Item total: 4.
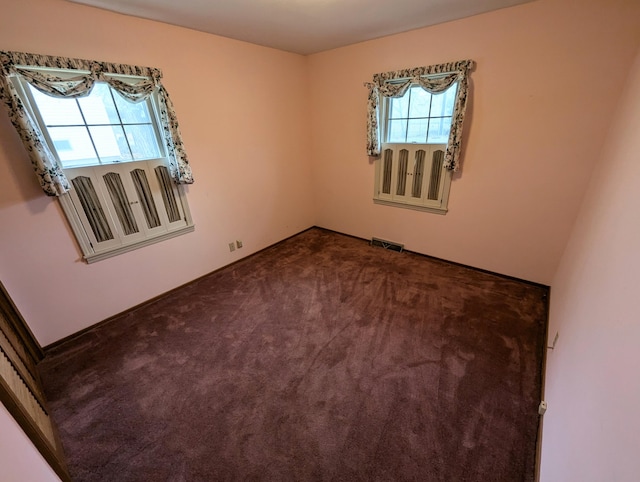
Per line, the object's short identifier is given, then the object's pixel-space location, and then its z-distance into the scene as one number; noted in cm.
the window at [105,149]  186
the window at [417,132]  265
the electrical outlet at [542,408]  152
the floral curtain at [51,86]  171
